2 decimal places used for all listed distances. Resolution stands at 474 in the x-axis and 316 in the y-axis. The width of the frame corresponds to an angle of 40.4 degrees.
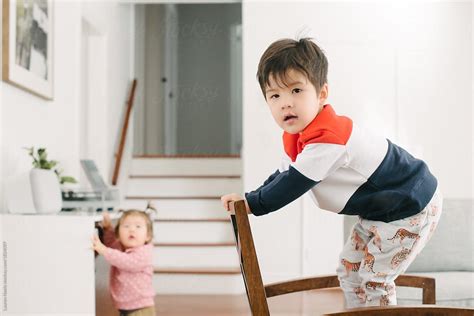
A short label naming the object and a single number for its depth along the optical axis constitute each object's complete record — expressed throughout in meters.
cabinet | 2.59
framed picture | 3.08
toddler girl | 2.93
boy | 1.45
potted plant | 2.88
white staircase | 5.06
